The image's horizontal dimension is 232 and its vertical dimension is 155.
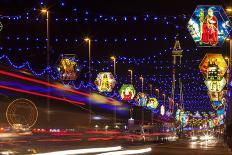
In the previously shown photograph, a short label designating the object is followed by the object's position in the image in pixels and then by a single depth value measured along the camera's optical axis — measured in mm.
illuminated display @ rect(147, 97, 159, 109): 79000
